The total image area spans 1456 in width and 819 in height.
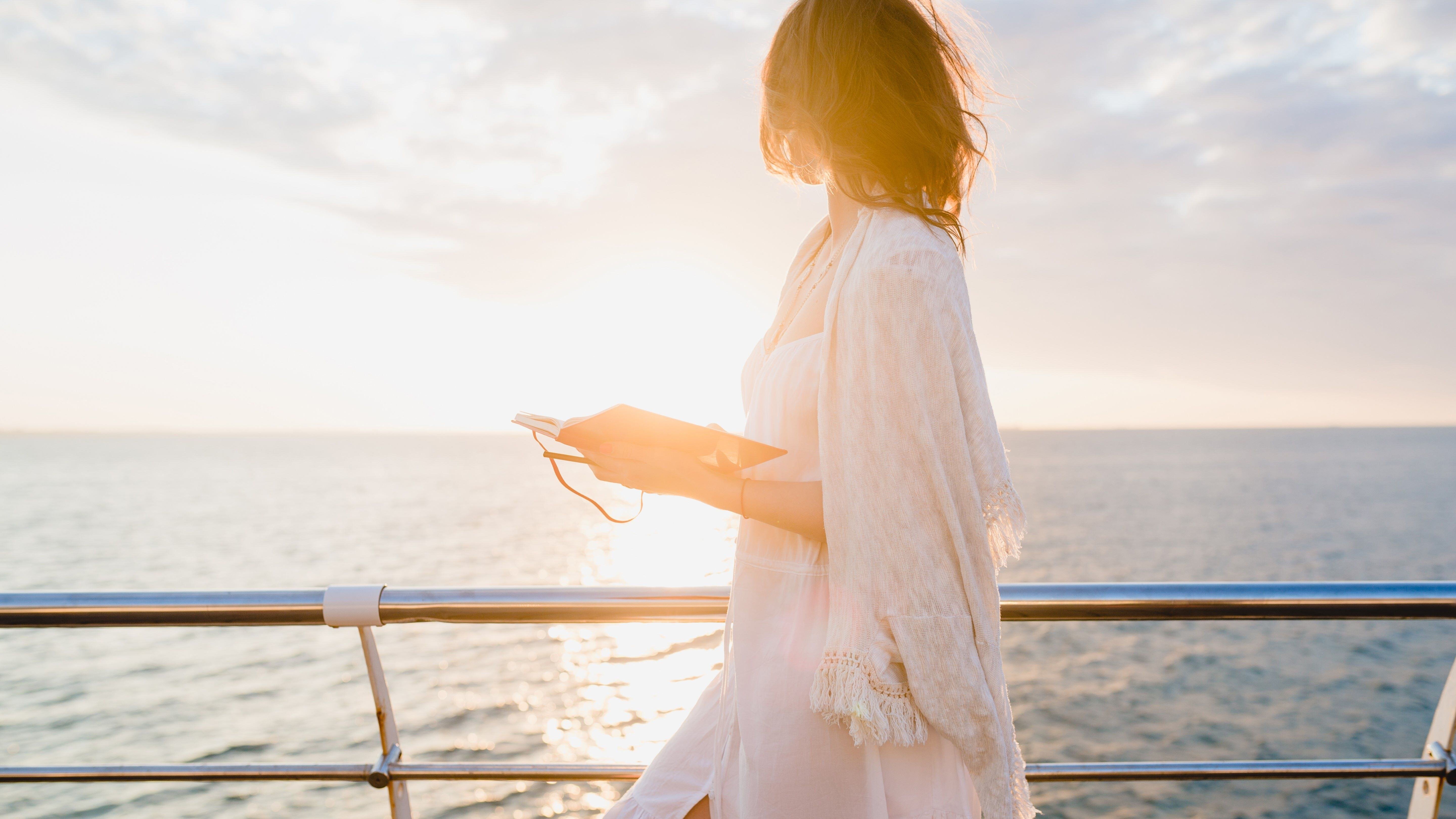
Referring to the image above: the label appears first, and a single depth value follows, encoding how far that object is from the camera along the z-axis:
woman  0.96
